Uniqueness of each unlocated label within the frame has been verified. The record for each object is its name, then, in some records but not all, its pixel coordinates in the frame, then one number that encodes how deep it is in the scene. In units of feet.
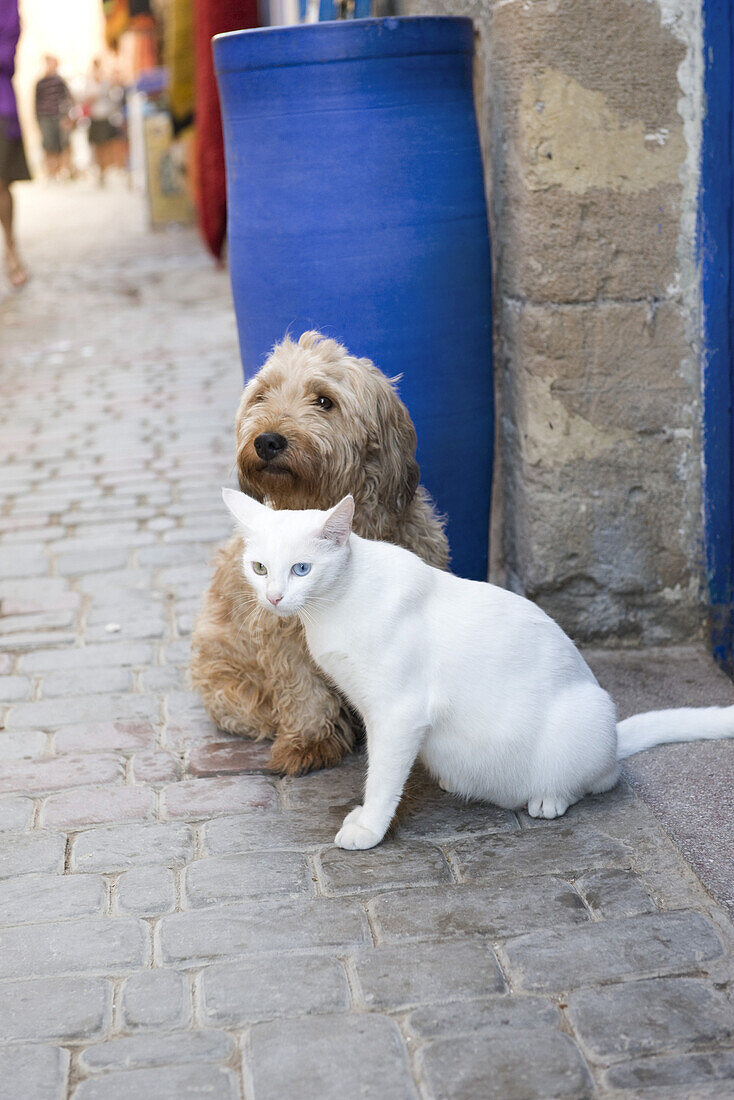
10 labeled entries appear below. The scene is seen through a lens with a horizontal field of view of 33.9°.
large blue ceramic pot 10.30
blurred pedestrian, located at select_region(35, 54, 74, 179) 71.61
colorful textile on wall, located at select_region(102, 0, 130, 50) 63.62
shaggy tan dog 9.12
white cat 8.13
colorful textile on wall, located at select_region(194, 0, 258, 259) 22.93
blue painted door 10.30
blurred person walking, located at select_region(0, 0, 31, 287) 28.86
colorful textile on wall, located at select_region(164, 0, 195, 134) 33.24
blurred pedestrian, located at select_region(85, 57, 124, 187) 77.05
